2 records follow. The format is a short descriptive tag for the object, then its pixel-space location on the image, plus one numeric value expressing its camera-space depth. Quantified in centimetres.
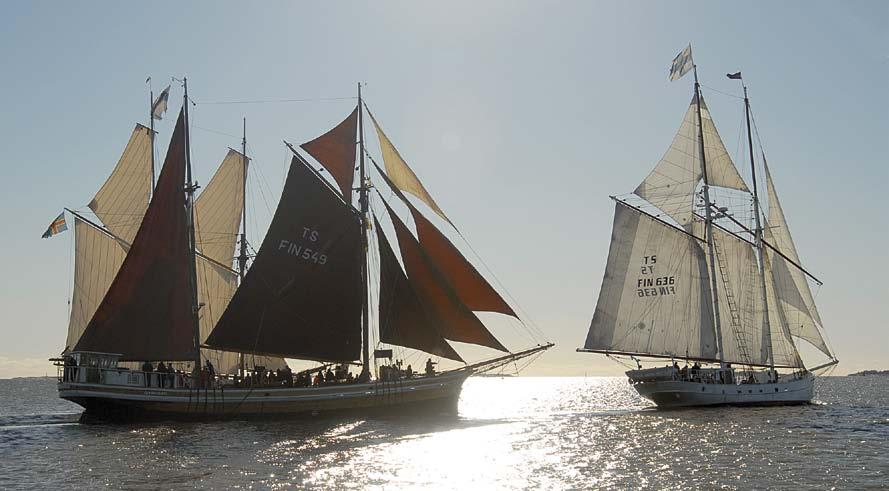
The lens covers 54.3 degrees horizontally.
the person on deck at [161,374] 5325
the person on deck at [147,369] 5281
